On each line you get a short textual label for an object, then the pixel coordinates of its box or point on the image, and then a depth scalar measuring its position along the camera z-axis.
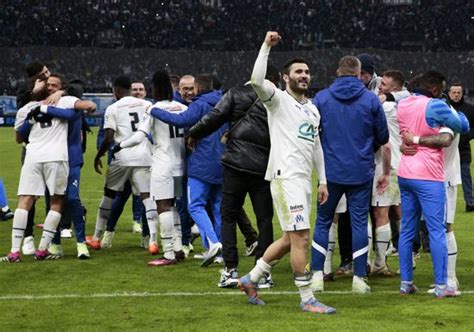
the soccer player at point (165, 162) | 16.92
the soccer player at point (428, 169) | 13.27
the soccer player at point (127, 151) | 18.43
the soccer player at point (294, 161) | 12.31
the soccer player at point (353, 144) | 13.80
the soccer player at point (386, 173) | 15.23
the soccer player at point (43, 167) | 16.98
